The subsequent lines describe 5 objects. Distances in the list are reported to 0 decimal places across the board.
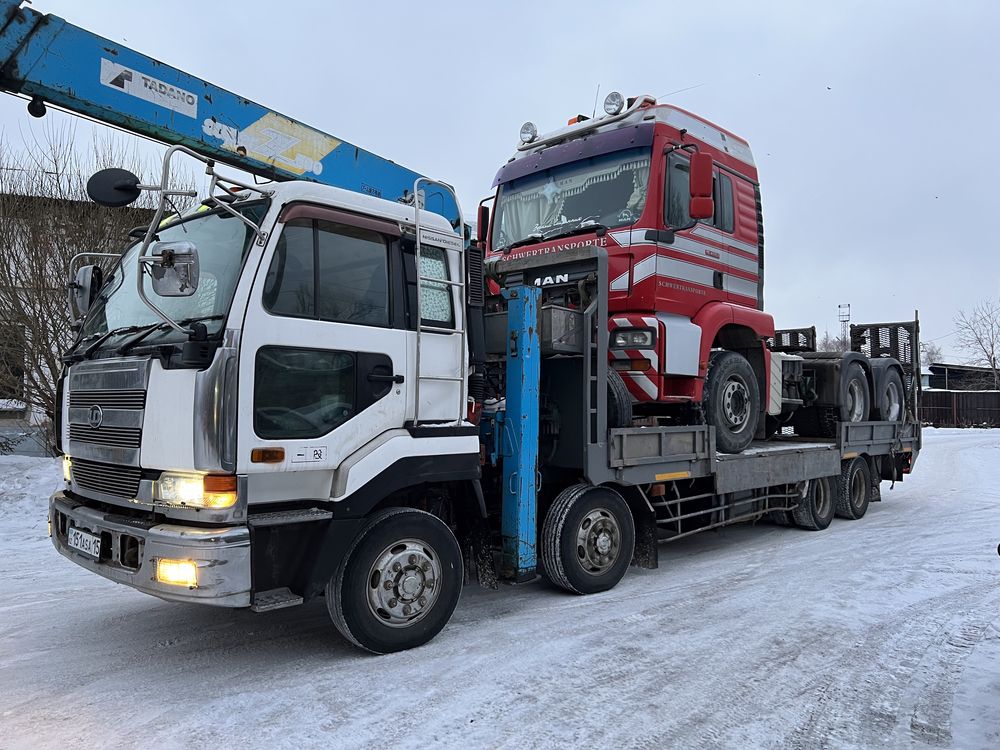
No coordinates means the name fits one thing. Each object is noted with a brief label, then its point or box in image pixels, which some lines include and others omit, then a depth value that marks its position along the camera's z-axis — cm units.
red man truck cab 617
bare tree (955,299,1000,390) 4047
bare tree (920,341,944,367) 7550
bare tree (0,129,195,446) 1016
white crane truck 358
